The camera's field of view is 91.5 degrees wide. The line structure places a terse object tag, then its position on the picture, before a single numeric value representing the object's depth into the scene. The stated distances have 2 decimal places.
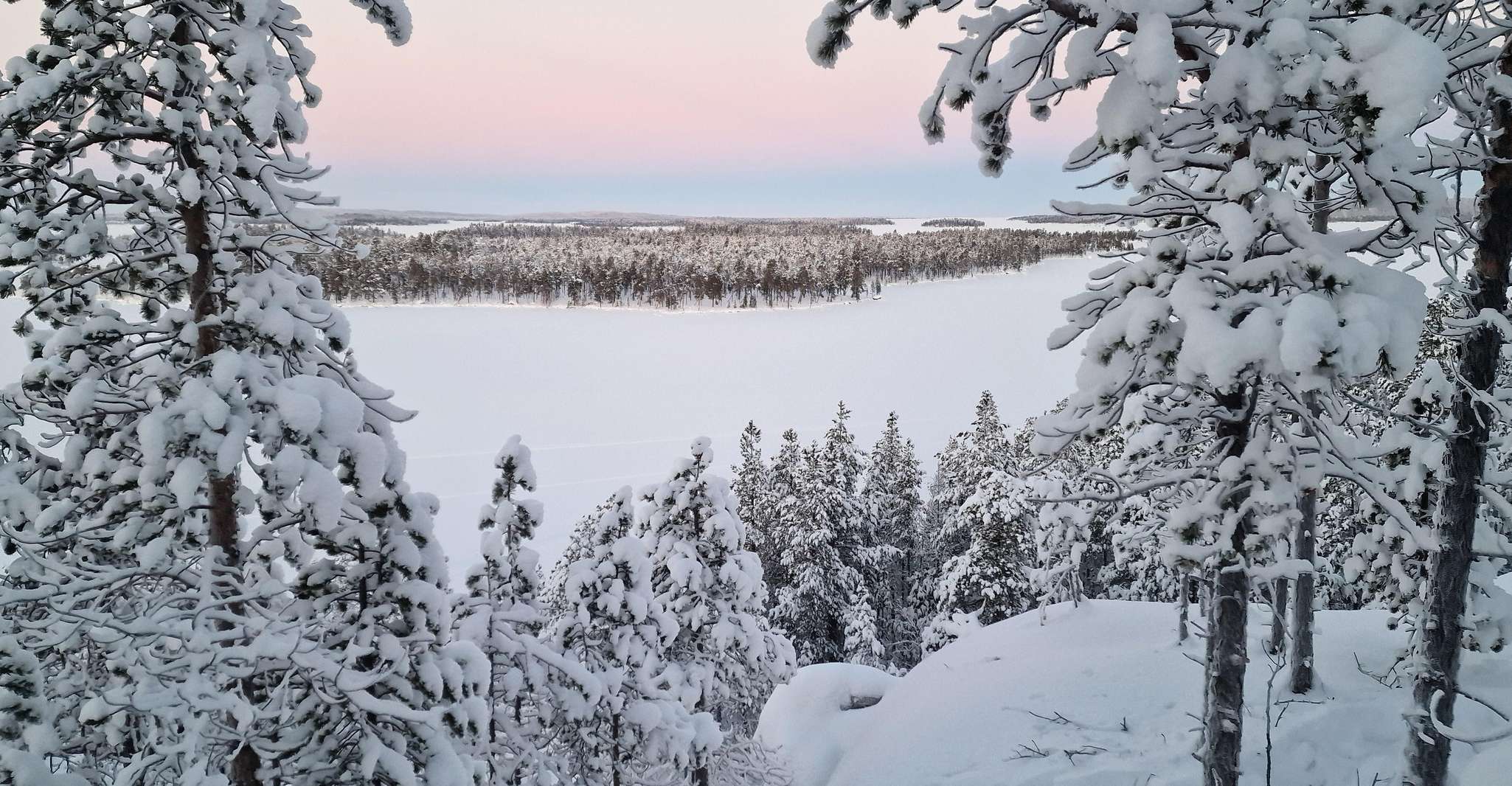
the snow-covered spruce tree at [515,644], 5.69
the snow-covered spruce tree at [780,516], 27.58
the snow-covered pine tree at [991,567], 21.31
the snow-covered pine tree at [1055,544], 9.91
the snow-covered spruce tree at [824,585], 25.72
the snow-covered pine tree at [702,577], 10.80
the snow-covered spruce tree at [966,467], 27.45
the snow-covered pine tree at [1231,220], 3.07
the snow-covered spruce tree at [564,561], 20.53
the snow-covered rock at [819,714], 13.12
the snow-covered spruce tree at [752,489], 29.94
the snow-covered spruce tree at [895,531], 31.36
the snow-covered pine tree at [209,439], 3.76
